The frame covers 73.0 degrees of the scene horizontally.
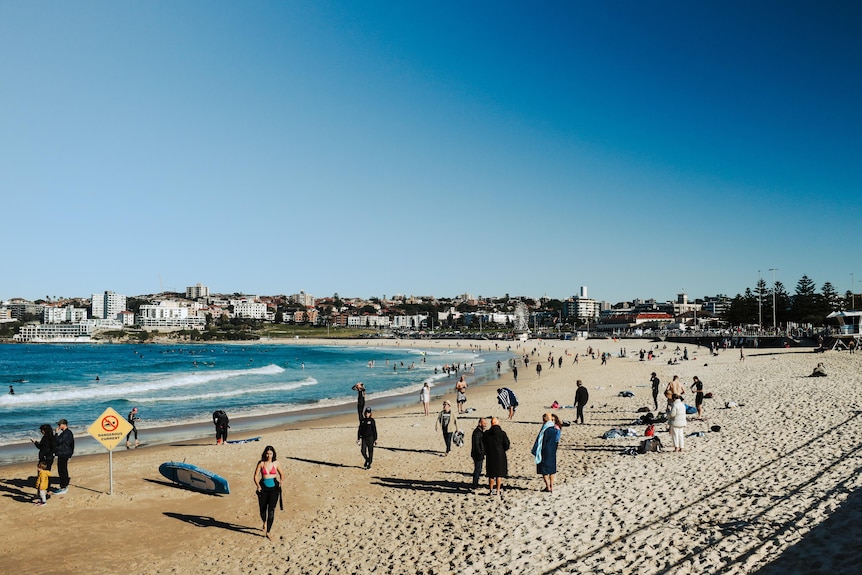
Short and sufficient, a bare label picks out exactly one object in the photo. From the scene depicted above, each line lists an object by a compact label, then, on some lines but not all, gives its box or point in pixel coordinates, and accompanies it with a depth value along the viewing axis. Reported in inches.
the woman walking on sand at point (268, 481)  333.4
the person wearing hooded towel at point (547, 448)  383.6
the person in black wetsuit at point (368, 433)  504.9
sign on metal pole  451.8
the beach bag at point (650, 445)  497.7
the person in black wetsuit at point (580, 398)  676.1
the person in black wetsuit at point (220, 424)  699.4
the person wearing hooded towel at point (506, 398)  703.7
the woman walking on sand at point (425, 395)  850.6
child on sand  438.2
